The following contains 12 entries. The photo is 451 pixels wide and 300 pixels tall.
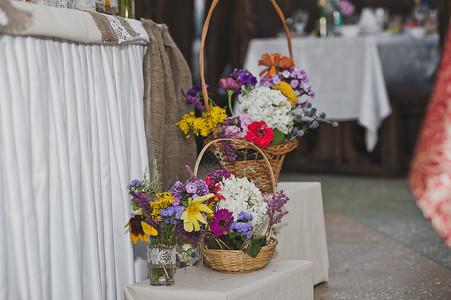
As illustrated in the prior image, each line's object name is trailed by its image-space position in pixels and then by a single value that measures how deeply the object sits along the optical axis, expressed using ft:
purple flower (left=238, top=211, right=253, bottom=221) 9.50
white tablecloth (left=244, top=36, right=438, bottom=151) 20.33
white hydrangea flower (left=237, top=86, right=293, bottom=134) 10.70
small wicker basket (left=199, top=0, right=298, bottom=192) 10.46
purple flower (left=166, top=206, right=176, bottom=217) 9.08
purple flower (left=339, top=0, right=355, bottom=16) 23.92
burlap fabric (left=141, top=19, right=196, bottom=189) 10.39
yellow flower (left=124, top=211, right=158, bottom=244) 9.12
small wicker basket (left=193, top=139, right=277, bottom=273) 9.49
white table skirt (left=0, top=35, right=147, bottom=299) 8.61
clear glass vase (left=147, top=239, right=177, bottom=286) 9.18
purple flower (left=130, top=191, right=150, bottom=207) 9.20
